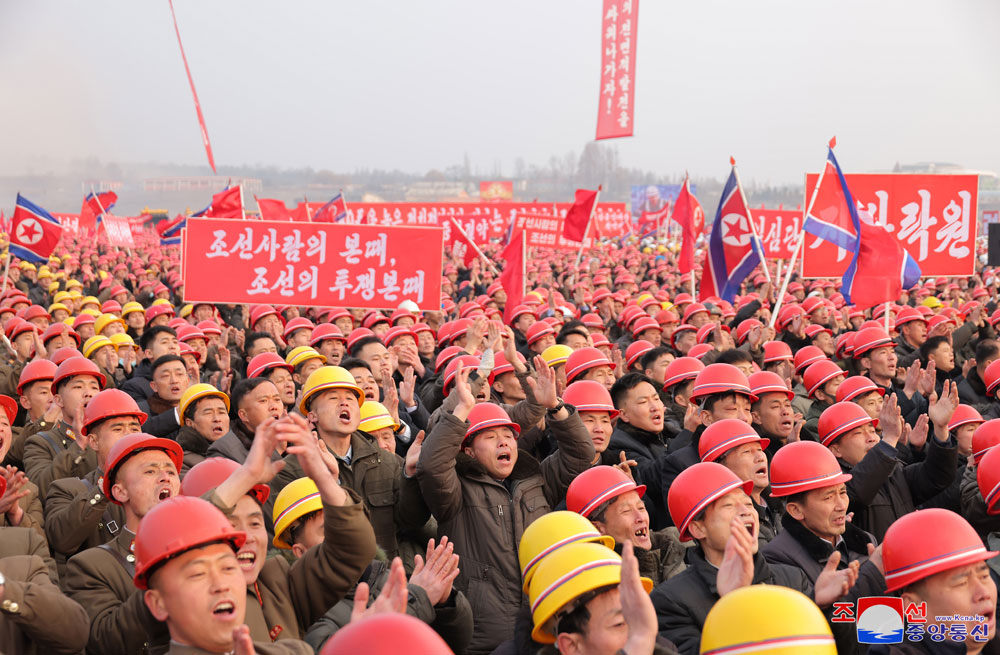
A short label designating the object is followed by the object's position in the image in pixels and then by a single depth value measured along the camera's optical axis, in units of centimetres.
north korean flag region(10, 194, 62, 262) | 1620
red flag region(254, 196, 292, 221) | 2430
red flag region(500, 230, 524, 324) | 1348
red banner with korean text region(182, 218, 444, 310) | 1162
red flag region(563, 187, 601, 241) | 1847
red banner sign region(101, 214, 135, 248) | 2850
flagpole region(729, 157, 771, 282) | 1219
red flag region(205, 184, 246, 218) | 1769
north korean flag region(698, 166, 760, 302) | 1249
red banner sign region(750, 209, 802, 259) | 1958
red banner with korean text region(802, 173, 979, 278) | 1177
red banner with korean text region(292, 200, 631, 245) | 3919
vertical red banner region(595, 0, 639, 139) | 2602
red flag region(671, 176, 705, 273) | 1600
